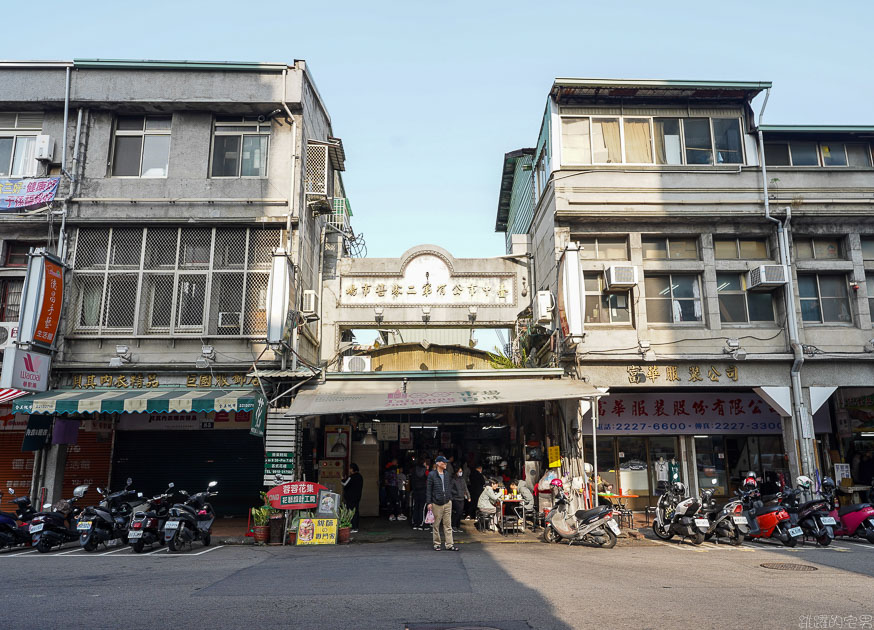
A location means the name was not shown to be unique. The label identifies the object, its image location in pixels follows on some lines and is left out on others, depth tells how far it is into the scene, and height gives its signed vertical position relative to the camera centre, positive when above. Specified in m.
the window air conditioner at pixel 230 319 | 15.76 +3.01
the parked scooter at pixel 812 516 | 11.86 -1.53
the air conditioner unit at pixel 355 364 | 17.48 +2.08
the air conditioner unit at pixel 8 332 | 15.34 +2.63
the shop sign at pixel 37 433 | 14.54 +0.15
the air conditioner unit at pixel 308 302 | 16.43 +3.59
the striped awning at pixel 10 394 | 14.23 +1.03
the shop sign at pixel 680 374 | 15.52 +1.56
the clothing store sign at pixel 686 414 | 16.77 +0.61
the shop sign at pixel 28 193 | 15.86 +6.25
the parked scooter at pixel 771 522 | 12.01 -1.68
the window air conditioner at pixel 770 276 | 15.44 +3.96
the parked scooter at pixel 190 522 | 11.79 -1.61
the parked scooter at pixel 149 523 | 11.64 -1.60
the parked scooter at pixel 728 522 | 12.17 -1.66
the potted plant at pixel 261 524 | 13.03 -1.79
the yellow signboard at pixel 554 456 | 15.12 -0.46
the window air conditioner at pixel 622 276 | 15.43 +3.97
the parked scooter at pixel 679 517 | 12.23 -1.62
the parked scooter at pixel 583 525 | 12.02 -1.70
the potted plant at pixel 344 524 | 13.10 -1.82
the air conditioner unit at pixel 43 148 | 15.94 +7.41
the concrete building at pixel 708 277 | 15.56 +4.11
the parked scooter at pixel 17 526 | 12.15 -1.71
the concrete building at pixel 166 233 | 15.45 +5.28
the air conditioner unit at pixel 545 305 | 16.17 +3.41
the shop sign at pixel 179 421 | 16.55 +0.47
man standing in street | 11.60 -1.15
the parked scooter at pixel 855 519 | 12.19 -1.65
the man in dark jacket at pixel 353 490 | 15.41 -1.28
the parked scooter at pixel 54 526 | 11.98 -1.70
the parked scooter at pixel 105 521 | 12.01 -1.60
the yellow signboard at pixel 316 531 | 12.80 -1.90
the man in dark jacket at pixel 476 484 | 17.06 -1.26
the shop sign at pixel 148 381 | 15.17 +1.40
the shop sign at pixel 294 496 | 12.81 -1.18
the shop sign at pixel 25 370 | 13.64 +1.55
